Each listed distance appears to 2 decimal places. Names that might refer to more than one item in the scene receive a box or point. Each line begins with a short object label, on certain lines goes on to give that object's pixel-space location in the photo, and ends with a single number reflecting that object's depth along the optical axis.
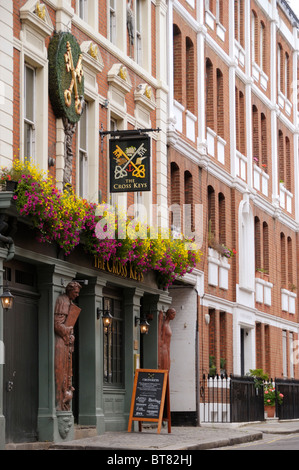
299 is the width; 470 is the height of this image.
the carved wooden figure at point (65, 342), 20.11
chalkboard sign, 22.19
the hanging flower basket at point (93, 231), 18.20
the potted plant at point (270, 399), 33.01
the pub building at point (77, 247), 19.11
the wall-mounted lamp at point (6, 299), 17.83
